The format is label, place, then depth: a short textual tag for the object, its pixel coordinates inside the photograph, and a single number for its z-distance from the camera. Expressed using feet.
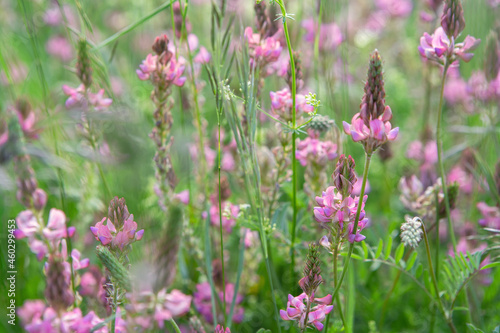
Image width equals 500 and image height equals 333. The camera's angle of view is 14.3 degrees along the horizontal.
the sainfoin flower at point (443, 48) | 3.07
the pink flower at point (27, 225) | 3.14
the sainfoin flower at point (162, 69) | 3.19
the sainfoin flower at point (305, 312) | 3.01
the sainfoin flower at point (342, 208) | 2.95
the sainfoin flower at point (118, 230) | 2.95
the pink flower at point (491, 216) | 3.39
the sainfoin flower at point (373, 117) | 2.95
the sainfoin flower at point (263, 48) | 3.23
